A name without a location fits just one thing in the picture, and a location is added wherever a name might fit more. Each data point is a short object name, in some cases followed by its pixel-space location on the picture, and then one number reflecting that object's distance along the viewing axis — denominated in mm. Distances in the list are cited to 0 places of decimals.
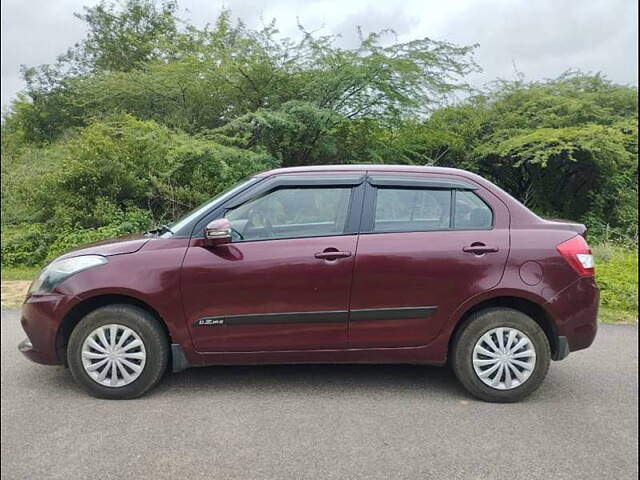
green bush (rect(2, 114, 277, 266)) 7594
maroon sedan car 3359
